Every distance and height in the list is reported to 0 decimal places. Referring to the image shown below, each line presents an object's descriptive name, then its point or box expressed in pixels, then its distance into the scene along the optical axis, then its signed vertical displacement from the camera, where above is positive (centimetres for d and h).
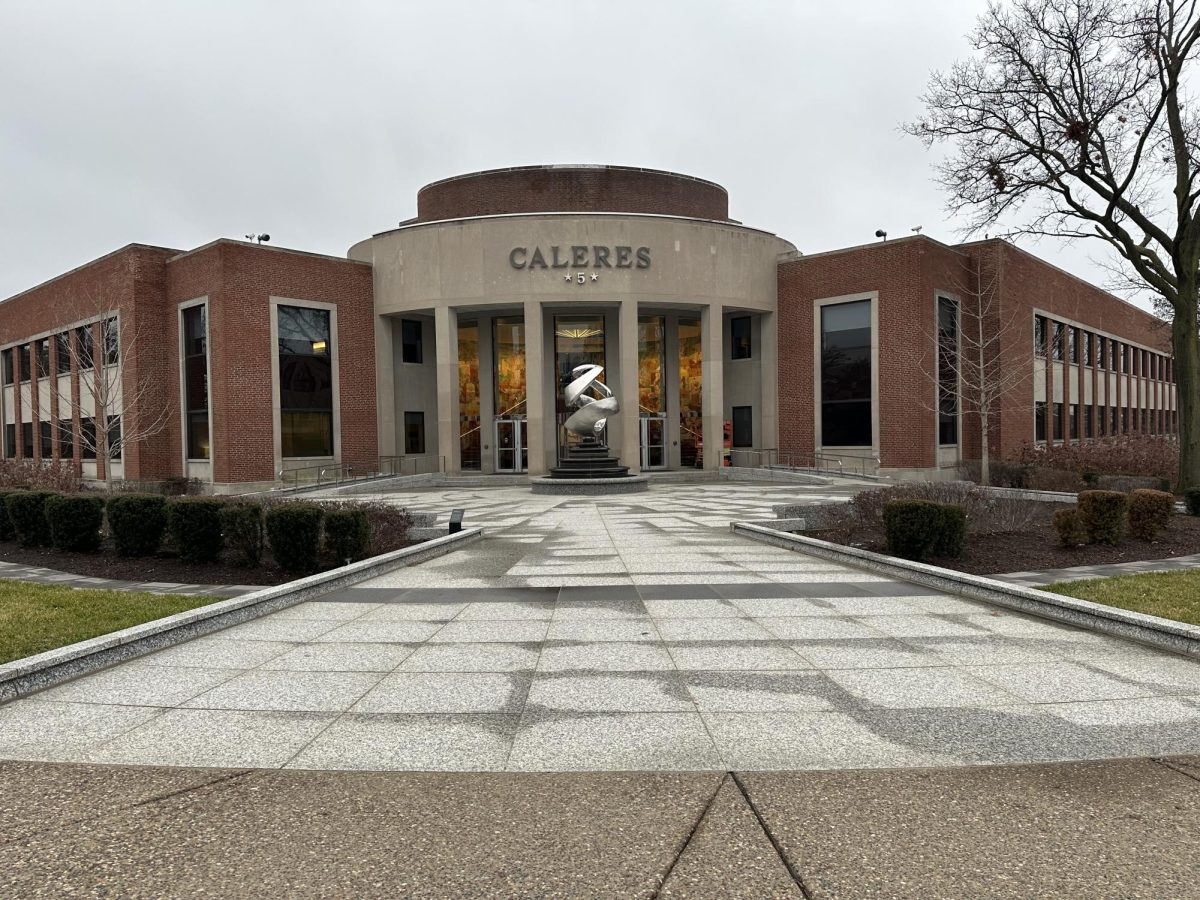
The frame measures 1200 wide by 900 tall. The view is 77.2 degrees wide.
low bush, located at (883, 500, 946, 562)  1055 -137
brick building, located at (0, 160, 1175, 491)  3062 +429
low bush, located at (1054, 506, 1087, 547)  1165 -156
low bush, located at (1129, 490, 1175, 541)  1229 -141
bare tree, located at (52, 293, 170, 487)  2983 +314
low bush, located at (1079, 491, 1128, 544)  1175 -133
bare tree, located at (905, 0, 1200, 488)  2055 +849
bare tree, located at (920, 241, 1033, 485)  3103 +357
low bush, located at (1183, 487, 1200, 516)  1571 -157
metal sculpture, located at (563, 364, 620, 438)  2700 +120
